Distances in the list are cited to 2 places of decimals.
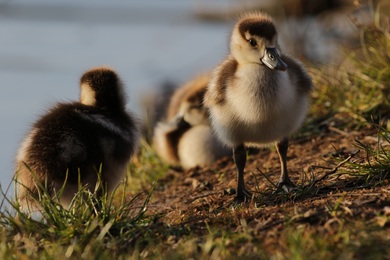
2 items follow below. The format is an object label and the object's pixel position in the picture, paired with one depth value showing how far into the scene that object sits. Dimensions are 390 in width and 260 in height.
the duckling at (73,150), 9.47
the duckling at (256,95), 9.71
